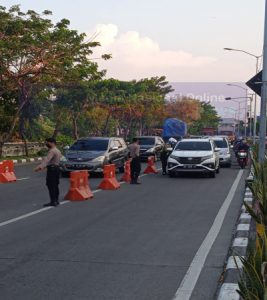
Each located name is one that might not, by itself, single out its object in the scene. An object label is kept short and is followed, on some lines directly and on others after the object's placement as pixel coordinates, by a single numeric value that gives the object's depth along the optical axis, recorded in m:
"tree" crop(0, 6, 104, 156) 29.59
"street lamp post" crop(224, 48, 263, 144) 47.03
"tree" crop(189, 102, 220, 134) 109.27
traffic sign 12.45
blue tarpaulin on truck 49.09
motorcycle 27.33
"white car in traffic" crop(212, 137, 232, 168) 28.38
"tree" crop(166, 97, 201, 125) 91.94
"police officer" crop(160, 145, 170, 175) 23.62
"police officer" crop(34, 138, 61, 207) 12.98
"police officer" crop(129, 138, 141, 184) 19.11
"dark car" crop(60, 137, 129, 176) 20.78
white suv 21.70
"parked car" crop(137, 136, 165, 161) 34.38
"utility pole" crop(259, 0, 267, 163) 12.33
